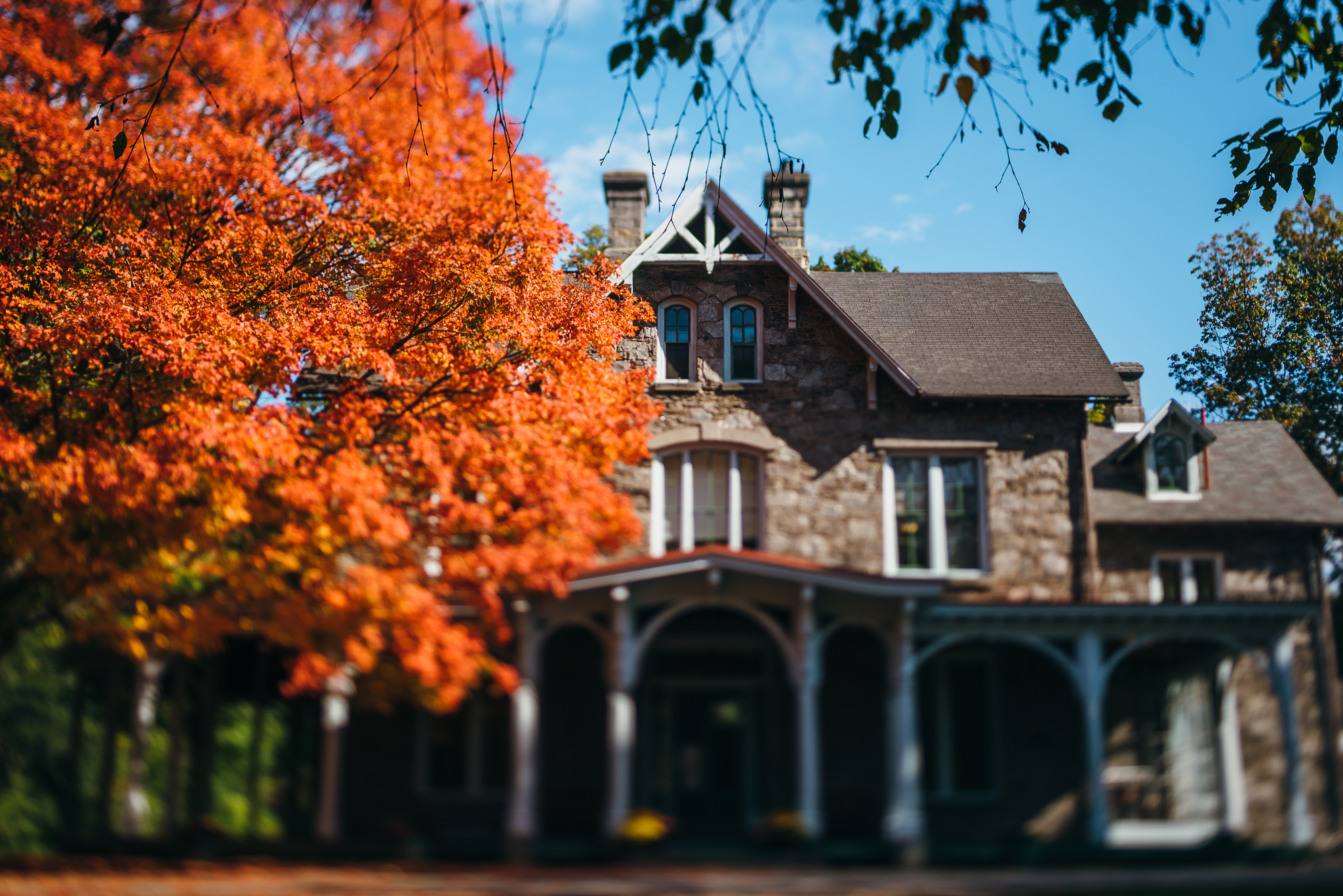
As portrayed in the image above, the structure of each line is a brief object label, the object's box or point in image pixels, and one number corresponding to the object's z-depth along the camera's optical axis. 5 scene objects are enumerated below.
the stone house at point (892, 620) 13.27
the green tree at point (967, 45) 7.27
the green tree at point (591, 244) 33.09
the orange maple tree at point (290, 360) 12.20
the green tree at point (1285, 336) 28.31
